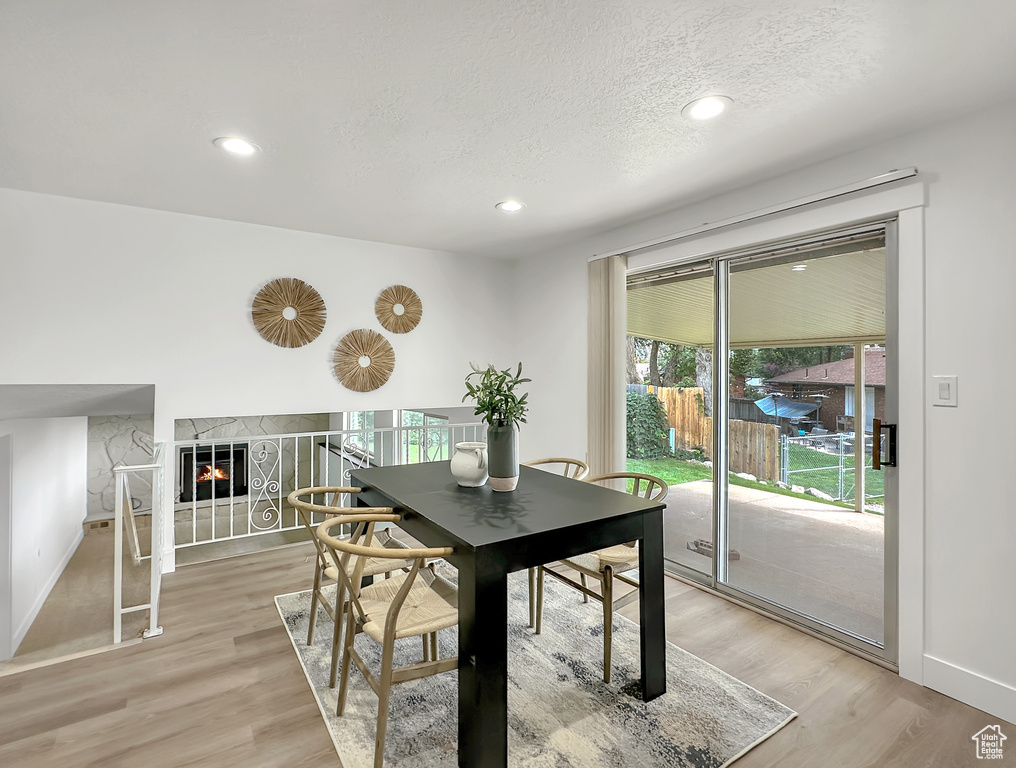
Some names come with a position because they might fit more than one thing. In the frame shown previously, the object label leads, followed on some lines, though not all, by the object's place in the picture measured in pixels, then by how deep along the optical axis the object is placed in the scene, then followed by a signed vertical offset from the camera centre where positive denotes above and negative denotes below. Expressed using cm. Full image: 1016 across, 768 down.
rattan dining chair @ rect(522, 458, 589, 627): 268 -54
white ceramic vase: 234 -37
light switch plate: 210 -3
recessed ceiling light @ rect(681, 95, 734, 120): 197 +108
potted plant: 225 -18
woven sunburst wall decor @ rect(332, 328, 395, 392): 407 +18
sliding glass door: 243 -28
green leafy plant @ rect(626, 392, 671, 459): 351 -31
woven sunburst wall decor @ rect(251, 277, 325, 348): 373 +52
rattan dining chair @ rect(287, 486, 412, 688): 206 -80
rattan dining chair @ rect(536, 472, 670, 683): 217 -82
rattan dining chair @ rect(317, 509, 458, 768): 163 -83
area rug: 176 -126
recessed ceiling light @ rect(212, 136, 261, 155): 230 +108
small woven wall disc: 422 +62
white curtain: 362 +13
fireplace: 615 -107
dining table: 158 -55
